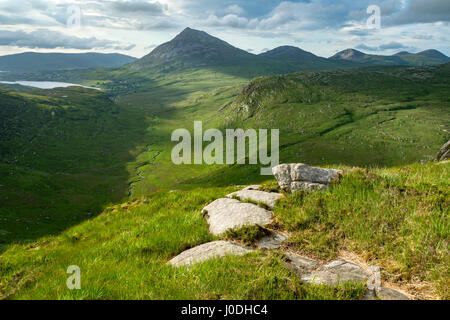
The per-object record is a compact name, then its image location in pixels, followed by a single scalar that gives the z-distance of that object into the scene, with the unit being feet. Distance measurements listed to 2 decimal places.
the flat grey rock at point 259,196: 33.13
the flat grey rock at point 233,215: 27.63
